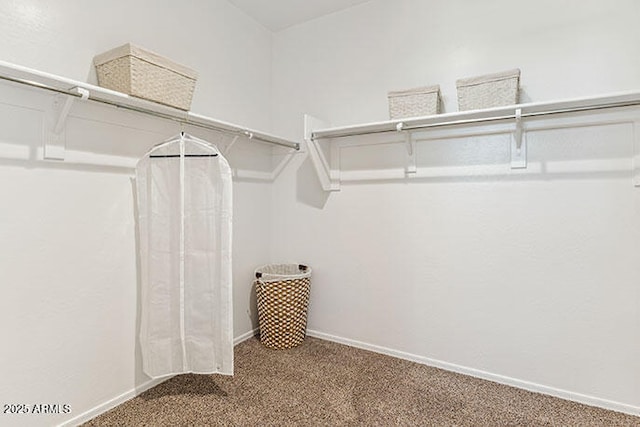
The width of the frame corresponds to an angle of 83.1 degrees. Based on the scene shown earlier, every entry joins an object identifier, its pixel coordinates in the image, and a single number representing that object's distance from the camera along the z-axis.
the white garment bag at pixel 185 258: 1.82
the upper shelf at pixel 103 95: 1.30
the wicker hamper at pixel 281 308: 2.41
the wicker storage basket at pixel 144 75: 1.55
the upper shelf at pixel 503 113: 1.65
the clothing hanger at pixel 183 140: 1.81
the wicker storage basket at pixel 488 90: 1.81
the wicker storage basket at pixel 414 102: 2.03
